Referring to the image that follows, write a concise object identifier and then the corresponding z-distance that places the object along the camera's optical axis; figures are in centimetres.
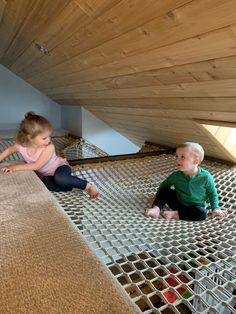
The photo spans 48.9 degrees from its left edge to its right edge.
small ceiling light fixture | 181
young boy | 157
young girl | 172
